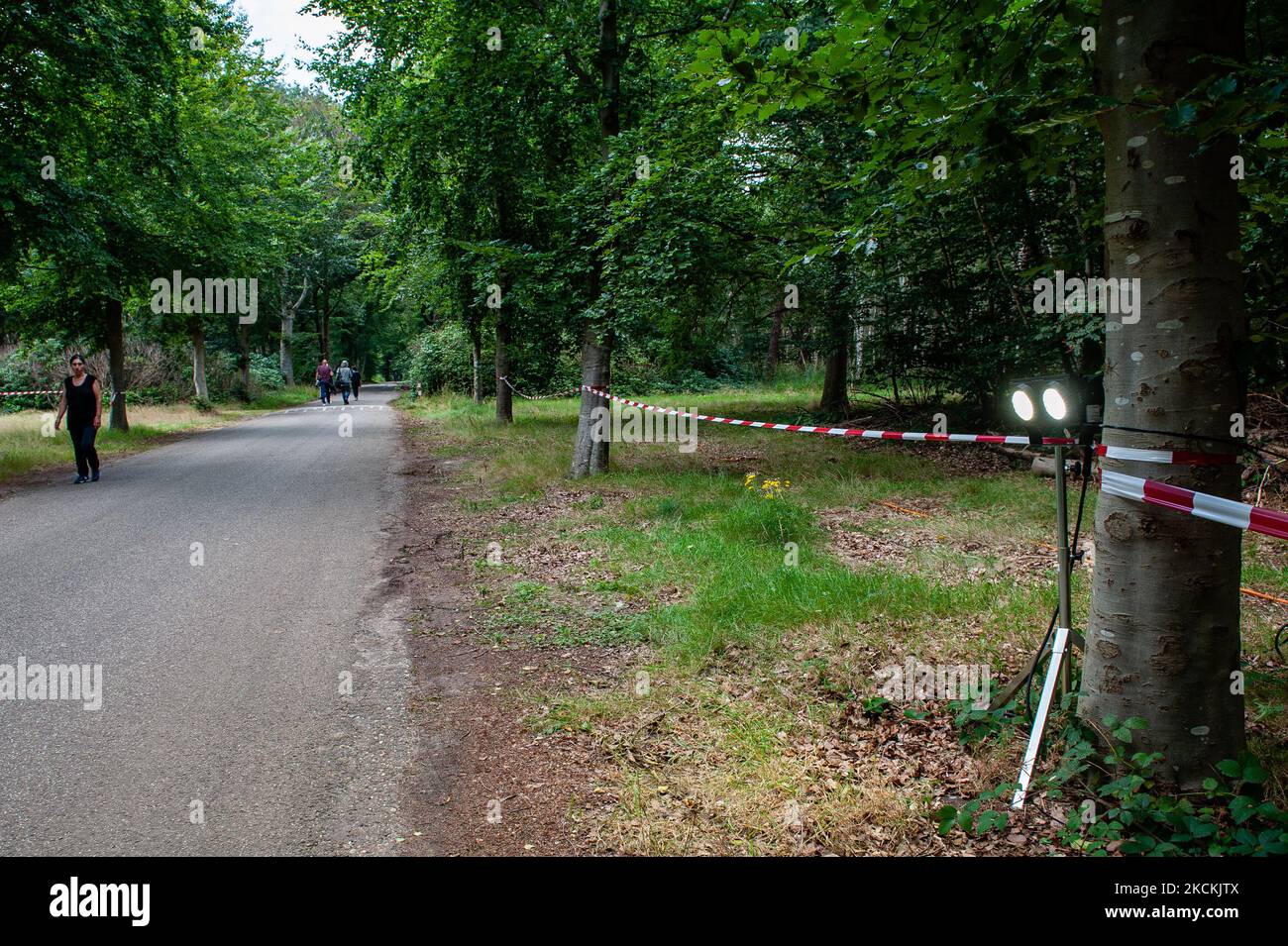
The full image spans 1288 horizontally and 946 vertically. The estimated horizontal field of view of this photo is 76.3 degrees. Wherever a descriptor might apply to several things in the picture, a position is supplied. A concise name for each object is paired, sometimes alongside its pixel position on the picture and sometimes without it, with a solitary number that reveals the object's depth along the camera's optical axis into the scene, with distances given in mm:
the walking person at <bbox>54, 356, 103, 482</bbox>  12547
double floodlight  3654
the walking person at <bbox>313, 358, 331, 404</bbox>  35375
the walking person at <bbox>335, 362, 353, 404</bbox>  34531
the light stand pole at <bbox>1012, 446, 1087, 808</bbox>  3845
